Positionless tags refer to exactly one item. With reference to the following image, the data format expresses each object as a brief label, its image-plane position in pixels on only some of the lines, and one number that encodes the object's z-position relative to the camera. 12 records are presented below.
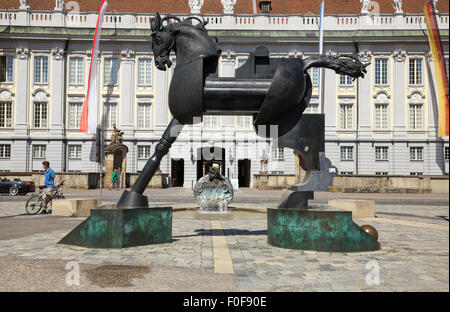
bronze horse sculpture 6.23
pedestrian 30.80
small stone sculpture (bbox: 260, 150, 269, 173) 36.16
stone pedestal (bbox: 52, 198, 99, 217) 12.12
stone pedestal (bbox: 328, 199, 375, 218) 11.70
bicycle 12.77
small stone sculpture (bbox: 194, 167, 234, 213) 13.12
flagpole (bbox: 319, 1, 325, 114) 27.45
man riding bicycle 12.95
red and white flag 31.31
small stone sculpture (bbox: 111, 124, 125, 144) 32.56
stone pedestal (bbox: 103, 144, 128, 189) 31.92
